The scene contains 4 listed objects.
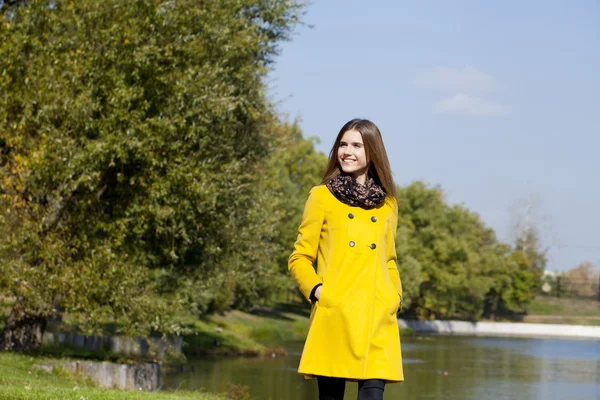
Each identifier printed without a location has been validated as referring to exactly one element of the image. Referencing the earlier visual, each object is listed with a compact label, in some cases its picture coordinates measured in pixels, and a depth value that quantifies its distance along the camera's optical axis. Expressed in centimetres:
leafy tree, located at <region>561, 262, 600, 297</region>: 9302
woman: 521
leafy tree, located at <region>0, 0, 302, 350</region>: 1638
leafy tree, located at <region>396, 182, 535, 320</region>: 7044
